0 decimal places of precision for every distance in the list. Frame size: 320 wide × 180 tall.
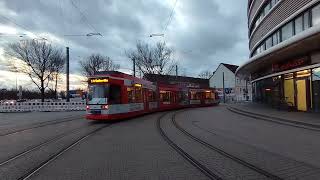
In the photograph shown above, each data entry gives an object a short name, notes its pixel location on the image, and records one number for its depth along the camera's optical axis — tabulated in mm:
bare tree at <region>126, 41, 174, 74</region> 32036
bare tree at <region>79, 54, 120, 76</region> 39139
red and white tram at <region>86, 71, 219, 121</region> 10778
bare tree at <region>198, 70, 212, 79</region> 63377
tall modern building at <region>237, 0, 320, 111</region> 11184
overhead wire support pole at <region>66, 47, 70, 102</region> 20396
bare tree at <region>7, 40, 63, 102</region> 29833
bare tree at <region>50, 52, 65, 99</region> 31416
